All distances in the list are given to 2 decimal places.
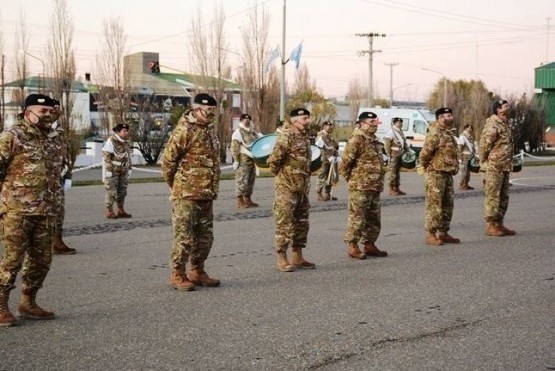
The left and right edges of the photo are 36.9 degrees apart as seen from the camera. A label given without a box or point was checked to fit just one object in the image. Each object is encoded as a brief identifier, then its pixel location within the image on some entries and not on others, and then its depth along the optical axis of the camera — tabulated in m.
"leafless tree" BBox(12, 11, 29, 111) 35.50
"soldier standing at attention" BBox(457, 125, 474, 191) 22.64
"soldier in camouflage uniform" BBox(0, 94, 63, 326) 7.13
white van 42.84
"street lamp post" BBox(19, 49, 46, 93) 35.34
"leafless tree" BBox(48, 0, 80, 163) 35.12
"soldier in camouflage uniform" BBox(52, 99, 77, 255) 10.18
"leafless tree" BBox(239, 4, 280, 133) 43.22
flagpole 39.47
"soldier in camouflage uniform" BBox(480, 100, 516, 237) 12.64
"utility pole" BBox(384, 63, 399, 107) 85.84
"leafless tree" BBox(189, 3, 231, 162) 42.50
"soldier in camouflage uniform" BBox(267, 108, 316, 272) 9.76
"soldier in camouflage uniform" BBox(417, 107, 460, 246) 11.80
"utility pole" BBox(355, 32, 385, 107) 63.69
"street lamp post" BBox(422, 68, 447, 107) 71.29
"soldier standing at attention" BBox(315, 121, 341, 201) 19.09
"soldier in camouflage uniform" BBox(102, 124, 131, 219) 15.12
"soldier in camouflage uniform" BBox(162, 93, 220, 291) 8.59
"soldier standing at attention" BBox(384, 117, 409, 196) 21.09
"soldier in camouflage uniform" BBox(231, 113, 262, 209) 17.47
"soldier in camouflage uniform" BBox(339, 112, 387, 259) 10.61
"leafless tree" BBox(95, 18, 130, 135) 40.25
